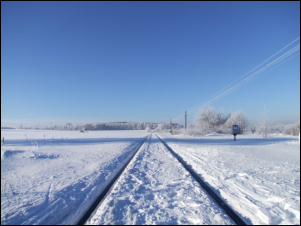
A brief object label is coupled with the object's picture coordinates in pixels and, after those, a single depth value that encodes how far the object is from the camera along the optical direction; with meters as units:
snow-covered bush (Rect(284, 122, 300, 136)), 33.70
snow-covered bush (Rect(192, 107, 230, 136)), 42.00
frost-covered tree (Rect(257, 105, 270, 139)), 29.98
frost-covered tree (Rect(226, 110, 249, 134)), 40.44
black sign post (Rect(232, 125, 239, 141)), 18.12
